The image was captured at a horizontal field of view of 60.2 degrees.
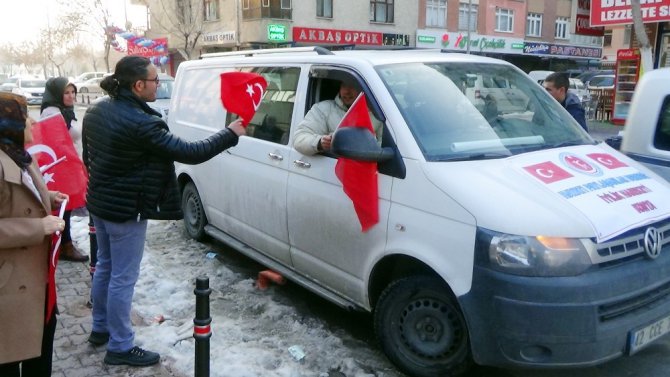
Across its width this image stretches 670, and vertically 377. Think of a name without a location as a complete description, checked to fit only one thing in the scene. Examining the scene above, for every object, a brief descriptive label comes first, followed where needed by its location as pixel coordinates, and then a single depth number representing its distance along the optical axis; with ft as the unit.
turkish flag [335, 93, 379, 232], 11.63
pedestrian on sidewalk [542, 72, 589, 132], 19.25
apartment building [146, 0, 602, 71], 104.01
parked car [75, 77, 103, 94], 138.21
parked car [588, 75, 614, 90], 94.21
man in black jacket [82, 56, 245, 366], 10.89
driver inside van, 13.43
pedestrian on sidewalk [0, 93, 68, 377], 8.29
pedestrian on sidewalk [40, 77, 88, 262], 18.51
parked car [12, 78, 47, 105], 115.34
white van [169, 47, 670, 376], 9.64
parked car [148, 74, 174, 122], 52.03
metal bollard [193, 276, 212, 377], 9.04
